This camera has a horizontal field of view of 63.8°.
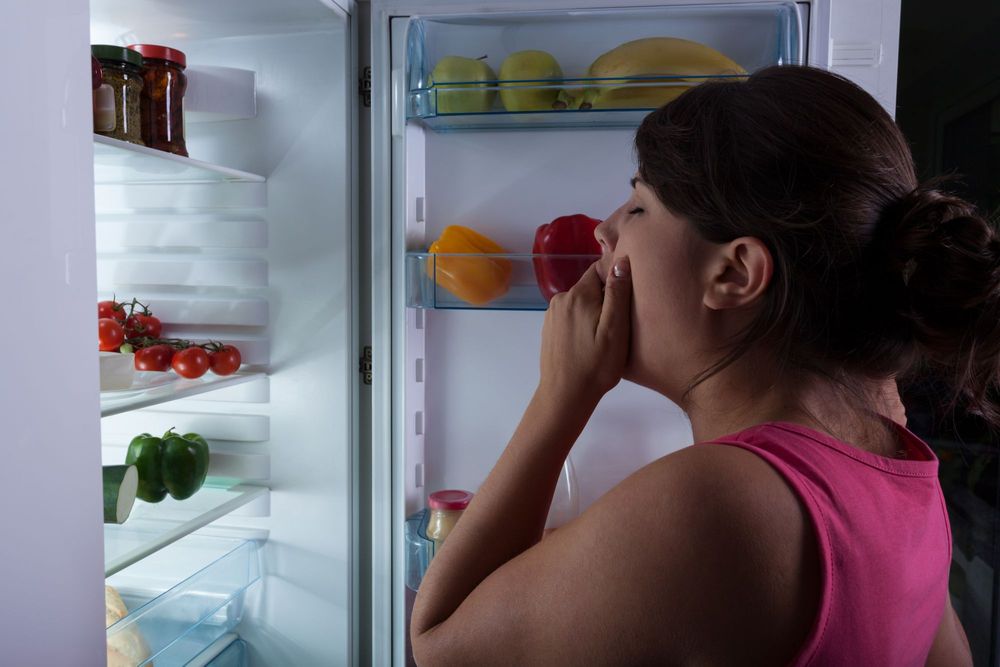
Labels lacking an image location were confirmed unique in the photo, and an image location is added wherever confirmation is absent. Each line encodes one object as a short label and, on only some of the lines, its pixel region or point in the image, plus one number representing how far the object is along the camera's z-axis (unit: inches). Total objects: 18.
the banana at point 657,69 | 47.1
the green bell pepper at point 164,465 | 56.1
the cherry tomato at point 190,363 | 56.0
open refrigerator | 52.0
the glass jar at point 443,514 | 52.6
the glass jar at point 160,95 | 51.3
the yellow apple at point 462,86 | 49.9
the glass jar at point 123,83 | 46.4
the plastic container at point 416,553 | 53.4
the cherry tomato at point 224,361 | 57.7
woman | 23.1
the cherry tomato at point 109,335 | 55.4
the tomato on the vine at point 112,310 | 58.2
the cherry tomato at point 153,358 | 56.6
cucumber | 49.3
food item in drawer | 48.6
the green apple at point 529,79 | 49.3
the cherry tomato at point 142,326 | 59.1
